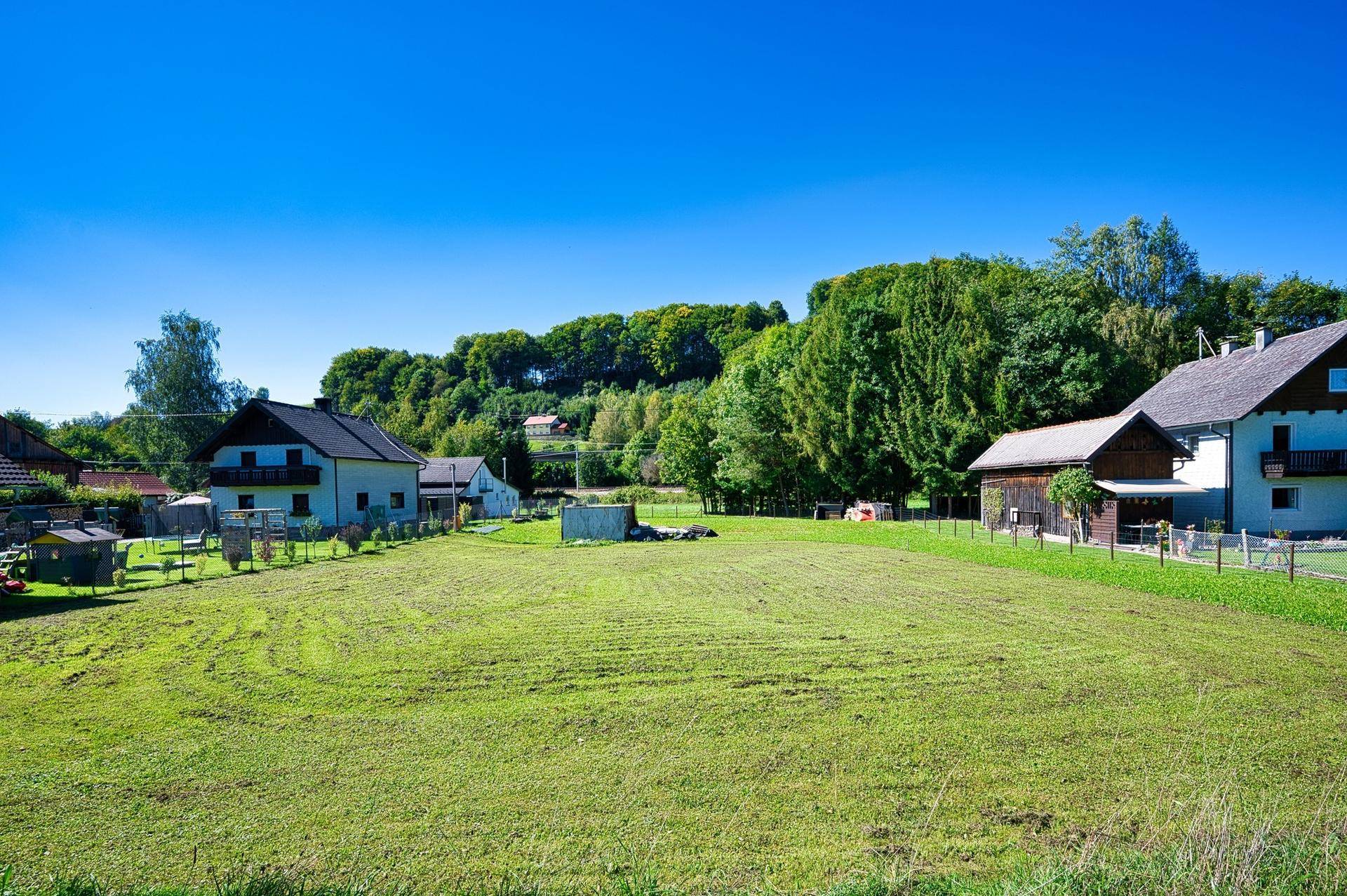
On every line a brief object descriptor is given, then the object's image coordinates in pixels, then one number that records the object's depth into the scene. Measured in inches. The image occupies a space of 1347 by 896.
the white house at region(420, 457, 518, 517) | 2010.3
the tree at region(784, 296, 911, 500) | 1722.4
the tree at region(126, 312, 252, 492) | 2103.8
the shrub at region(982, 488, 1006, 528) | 1321.4
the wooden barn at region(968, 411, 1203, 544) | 1029.2
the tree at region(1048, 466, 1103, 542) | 1011.3
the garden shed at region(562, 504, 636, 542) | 1291.8
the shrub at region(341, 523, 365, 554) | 1091.3
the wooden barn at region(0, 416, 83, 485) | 1355.8
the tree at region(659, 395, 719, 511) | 2170.3
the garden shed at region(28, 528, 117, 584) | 729.0
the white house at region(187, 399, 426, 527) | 1390.3
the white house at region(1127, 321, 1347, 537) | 1087.0
